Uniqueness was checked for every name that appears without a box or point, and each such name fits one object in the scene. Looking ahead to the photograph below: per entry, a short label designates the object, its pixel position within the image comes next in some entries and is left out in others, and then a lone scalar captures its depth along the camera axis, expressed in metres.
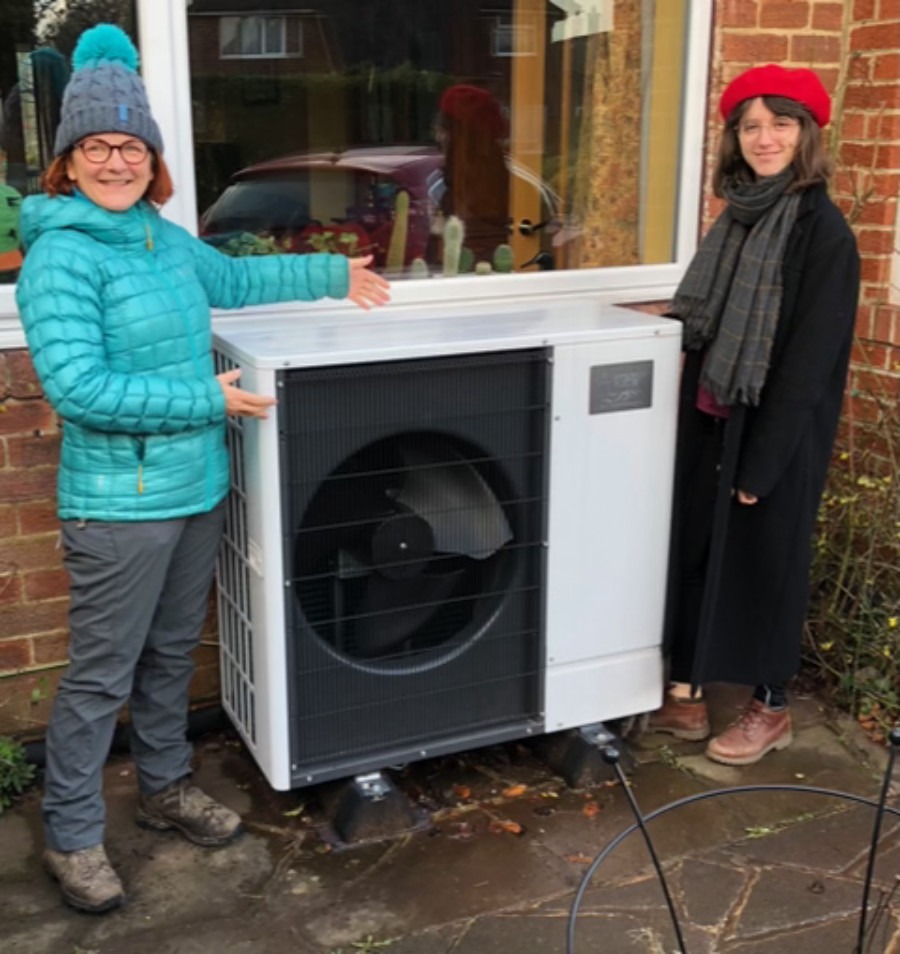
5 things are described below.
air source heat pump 2.77
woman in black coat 2.95
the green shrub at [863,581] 3.62
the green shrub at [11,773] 3.15
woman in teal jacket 2.43
